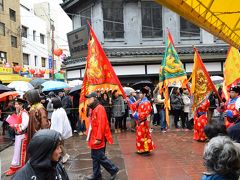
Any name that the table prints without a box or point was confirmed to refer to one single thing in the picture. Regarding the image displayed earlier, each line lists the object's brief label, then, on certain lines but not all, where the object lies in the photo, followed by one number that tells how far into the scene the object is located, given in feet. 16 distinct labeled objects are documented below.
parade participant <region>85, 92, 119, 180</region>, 20.38
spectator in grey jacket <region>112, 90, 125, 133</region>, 41.70
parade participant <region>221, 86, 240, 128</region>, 20.42
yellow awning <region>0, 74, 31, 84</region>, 69.42
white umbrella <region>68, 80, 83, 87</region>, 54.29
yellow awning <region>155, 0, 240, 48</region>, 16.11
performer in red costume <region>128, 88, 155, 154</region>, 27.58
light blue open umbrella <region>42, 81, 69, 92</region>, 46.62
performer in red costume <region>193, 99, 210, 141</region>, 33.68
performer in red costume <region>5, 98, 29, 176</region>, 20.59
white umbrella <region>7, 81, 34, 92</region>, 46.16
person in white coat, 24.23
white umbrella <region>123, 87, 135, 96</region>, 45.14
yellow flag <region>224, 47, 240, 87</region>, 31.17
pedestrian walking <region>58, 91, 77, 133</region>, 41.52
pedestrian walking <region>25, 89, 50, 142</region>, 18.53
